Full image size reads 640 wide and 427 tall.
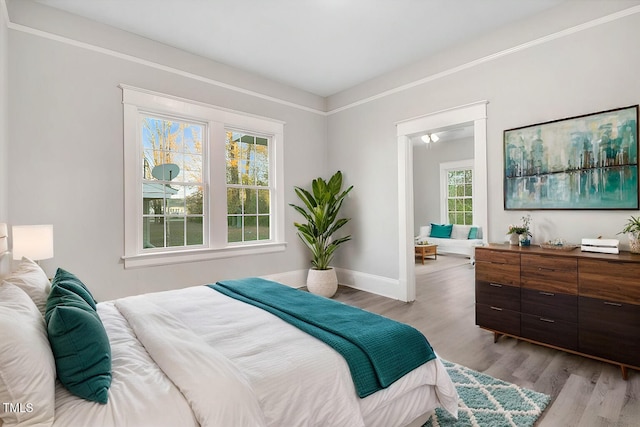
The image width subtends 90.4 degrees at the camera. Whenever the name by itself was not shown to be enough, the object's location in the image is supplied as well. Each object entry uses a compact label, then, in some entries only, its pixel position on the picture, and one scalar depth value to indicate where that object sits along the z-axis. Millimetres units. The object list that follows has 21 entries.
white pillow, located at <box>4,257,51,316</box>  1601
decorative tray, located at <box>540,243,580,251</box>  2770
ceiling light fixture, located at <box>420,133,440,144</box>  7053
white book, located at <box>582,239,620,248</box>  2518
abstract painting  2643
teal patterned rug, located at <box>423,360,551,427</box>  1870
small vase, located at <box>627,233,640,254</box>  2469
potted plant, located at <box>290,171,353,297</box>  4574
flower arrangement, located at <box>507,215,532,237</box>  3111
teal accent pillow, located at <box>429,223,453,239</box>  8266
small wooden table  7293
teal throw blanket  1493
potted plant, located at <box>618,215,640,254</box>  2475
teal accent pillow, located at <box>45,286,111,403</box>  1126
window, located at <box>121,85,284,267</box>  3520
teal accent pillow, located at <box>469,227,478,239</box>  7777
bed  1037
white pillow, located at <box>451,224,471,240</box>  8000
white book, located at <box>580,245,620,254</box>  2512
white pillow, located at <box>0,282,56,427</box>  970
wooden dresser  2314
